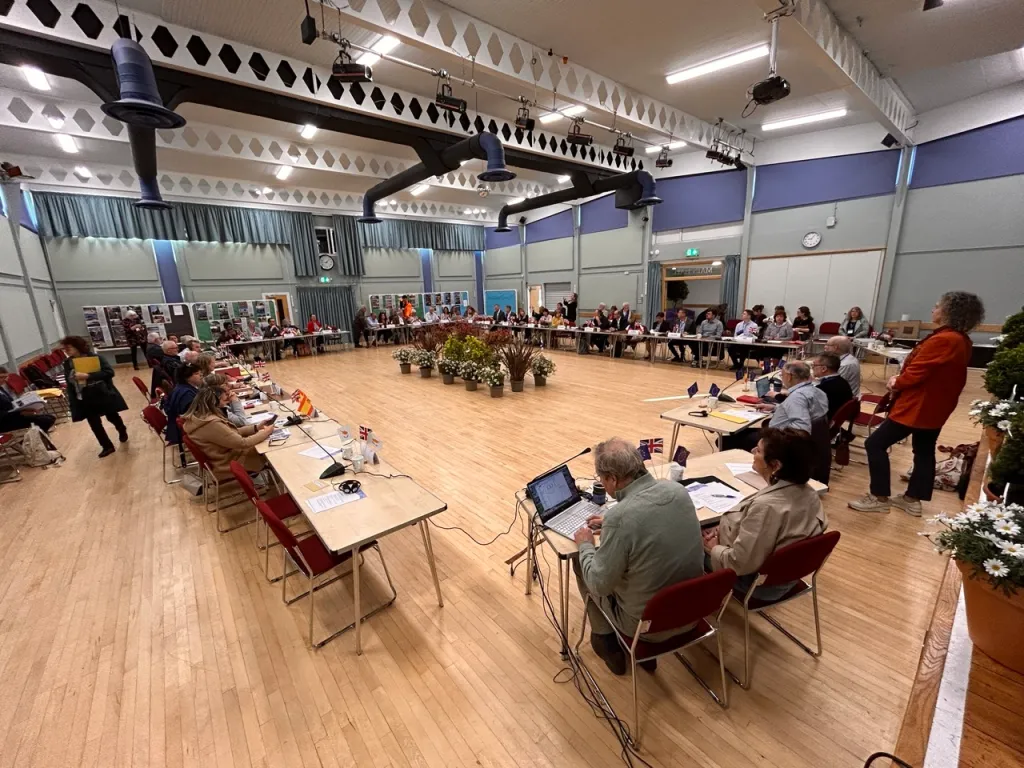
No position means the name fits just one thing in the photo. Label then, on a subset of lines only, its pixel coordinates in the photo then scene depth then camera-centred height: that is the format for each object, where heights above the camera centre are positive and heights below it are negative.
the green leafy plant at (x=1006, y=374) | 2.80 -0.66
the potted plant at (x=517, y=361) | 7.23 -1.24
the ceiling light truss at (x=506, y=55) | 4.13 +2.84
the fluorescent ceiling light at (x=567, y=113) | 7.23 +3.11
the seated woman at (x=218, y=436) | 3.19 -1.08
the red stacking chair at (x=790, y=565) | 1.66 -1.15
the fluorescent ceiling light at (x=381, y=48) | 5.40 +3.21
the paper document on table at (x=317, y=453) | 3.02 -1.15
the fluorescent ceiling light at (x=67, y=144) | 7.73 +3.02
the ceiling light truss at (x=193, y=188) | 9.38 +2.88
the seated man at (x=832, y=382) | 3.47 -0.85
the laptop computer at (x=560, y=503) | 2.00 -1.07
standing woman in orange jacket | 2.82 -0.82
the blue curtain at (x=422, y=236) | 14.88 +2.14
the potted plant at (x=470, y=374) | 7.45 -1.48
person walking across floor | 4.56 -1.08
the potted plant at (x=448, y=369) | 7.91 -1.47
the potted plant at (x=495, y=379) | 6.98 -1.48
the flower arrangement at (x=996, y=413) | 2.25 -0.81
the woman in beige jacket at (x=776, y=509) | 1.68 -0.94
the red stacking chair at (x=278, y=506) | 2.49 -1.44
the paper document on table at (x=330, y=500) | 2.30 -1.16
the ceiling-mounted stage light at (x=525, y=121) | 6.54 +2.63
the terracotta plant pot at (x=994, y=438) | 2.80 -1.13
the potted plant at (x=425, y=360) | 8.62 -1.41
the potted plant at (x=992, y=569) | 1.30 -0.92
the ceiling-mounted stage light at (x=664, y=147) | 10.19 +3.43
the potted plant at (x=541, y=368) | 7.51 -1.41
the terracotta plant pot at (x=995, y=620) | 1.34 -1.14
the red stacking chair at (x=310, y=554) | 1.98 -1.41
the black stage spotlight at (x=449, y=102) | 5.46 +2.47
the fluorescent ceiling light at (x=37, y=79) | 5.50 +2.99
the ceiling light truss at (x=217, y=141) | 6.29 +2.94
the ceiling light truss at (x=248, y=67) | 3.96 +2.79
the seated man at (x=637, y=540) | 1.55 -0.95
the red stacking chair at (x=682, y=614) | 1.44 -1.20
